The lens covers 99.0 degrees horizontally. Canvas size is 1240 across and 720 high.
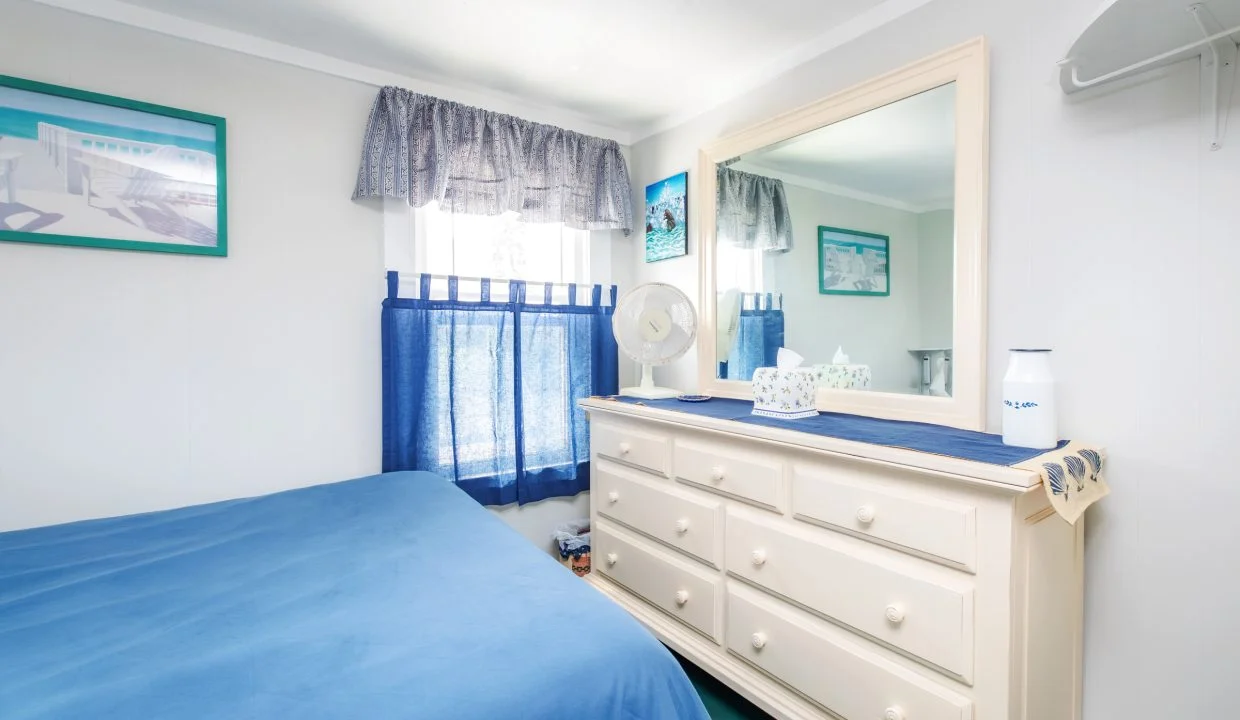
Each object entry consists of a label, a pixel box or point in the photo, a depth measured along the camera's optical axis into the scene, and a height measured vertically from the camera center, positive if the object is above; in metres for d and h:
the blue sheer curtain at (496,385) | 2.41 -0.19
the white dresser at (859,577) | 1.22 -0.65
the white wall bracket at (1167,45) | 1.14 +0.71
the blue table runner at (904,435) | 1.31 -0.26
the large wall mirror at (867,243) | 1.70 +0.40
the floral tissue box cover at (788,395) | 1.90 -0.17
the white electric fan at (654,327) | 2.53 +0.10
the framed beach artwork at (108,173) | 1.75 +0.62
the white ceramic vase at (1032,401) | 1.36 -0.14
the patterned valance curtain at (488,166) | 2.32 +0.89
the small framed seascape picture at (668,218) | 2.79 +0.70
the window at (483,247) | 2.44 +0.51
